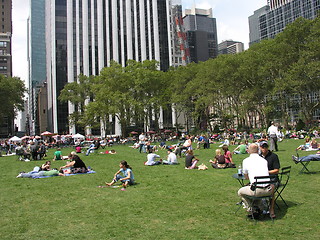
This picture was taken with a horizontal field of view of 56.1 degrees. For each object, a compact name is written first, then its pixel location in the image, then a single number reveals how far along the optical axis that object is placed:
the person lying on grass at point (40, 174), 13.43
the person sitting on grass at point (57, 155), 22.16
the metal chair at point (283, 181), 6.97
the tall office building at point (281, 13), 98.75
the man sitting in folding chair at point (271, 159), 7.19
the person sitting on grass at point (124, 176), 10.38
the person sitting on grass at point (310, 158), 10.86
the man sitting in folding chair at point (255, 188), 6.23
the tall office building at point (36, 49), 137.75
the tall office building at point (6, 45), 86.50
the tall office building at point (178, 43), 111.32
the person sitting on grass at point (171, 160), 16.52
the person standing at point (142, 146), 25.99
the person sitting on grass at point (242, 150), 20.19
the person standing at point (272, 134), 18.84
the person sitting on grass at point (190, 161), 14.41
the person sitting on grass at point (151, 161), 16.31
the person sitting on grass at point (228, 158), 13.94
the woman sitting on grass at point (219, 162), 13.86
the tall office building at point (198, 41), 147.75
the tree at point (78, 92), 60.56
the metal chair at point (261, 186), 6.17
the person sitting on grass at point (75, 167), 13.98
